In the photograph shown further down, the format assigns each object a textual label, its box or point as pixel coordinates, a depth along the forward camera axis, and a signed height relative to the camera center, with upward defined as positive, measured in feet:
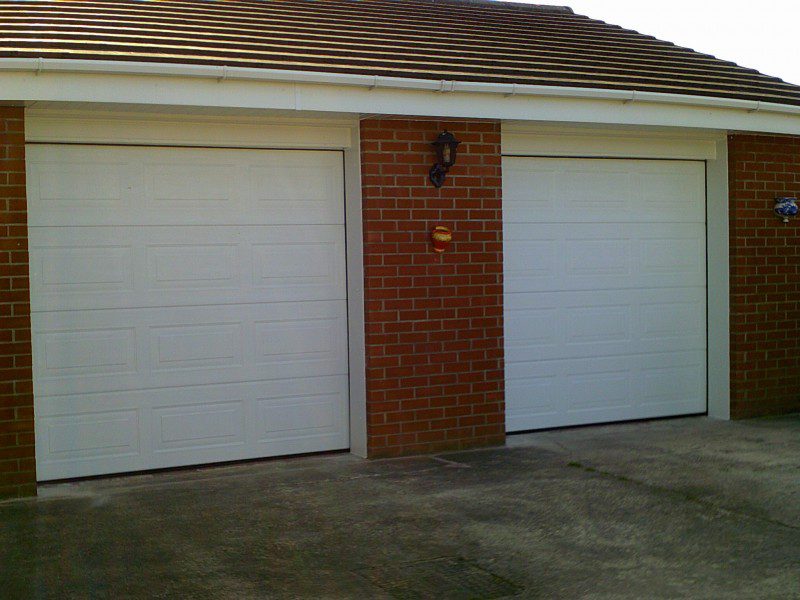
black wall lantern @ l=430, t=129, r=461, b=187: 25.63 +3.08
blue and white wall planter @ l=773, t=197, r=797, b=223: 31.32 +1.98
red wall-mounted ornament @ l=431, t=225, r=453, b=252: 25.93 +1.00
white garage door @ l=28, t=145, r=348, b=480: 23.34 -0.61
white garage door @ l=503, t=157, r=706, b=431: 28.78 -0.46
